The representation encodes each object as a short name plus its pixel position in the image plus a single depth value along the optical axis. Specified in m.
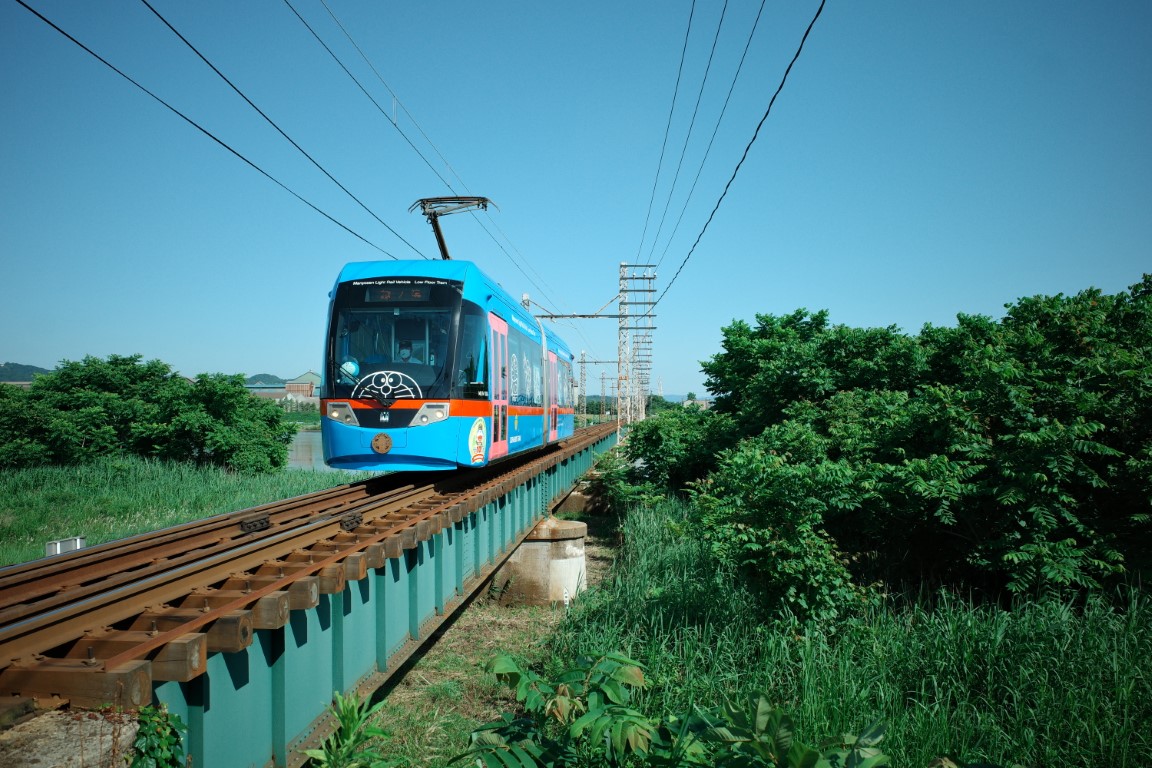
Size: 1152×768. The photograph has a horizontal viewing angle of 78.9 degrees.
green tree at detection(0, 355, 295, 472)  23.11
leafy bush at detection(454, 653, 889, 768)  2.53
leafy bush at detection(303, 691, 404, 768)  4.16
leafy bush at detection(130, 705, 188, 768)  2.75
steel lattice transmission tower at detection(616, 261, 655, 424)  34.18
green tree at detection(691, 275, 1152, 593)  7.46
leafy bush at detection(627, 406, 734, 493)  16.66
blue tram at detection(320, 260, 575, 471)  9.43
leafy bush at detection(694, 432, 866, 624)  7.39
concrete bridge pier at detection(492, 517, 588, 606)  12.16
